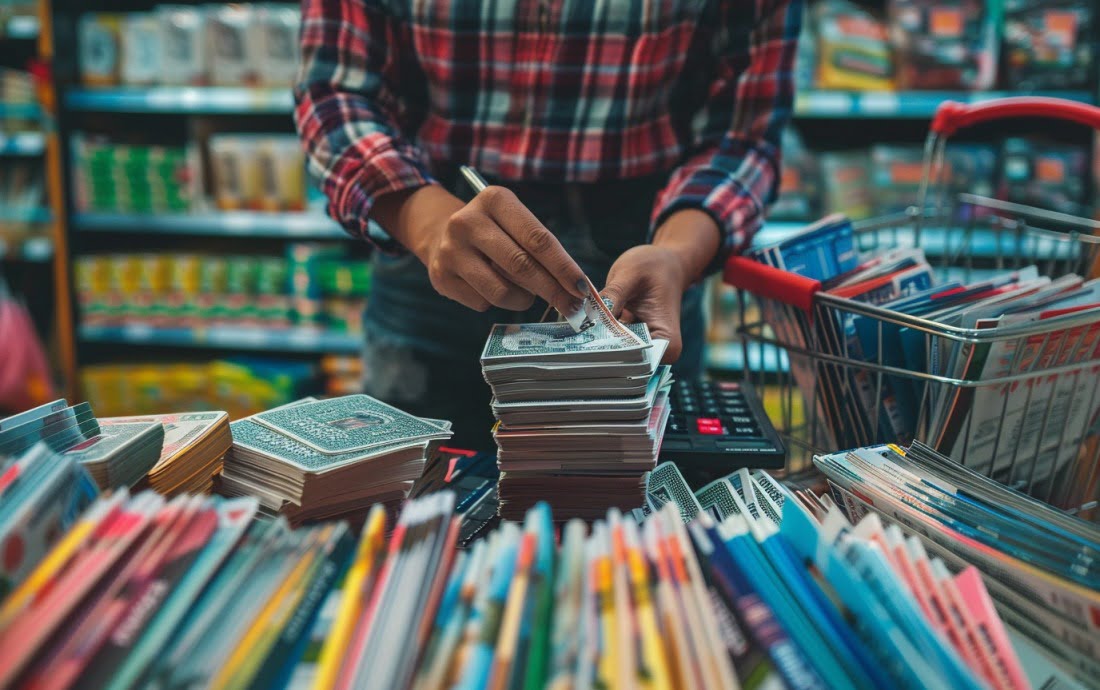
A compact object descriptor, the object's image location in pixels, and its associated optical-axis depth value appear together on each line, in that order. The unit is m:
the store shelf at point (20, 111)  3.04
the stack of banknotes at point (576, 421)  0.70
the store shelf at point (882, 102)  2.33
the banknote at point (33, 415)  0.64
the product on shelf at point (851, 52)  2.41
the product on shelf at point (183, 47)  2.80
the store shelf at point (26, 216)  3.12
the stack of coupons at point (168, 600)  0.42
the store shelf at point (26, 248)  3.13
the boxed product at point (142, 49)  2.85
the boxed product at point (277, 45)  2.74
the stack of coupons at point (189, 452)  0.69
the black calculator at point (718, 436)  0.78
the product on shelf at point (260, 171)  2.84
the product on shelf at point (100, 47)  2.90
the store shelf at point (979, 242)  2.37
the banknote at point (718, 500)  0.70
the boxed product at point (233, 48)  2.76
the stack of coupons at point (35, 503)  0.46
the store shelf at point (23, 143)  3.07
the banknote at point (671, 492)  0.73
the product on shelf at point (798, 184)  2.57
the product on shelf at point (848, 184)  2.55
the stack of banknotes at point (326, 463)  0.70
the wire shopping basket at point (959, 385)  0.75
